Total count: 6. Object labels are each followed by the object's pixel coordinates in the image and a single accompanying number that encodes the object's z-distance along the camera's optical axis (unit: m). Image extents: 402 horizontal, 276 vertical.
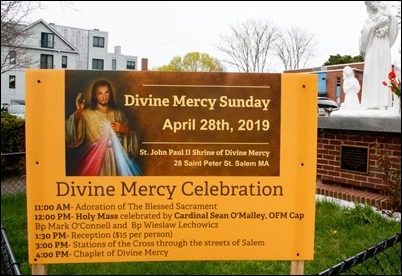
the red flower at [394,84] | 5.35
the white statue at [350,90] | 7.29
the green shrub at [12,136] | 7.85
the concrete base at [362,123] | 5.30
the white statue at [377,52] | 6.33
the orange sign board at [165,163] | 1.69
